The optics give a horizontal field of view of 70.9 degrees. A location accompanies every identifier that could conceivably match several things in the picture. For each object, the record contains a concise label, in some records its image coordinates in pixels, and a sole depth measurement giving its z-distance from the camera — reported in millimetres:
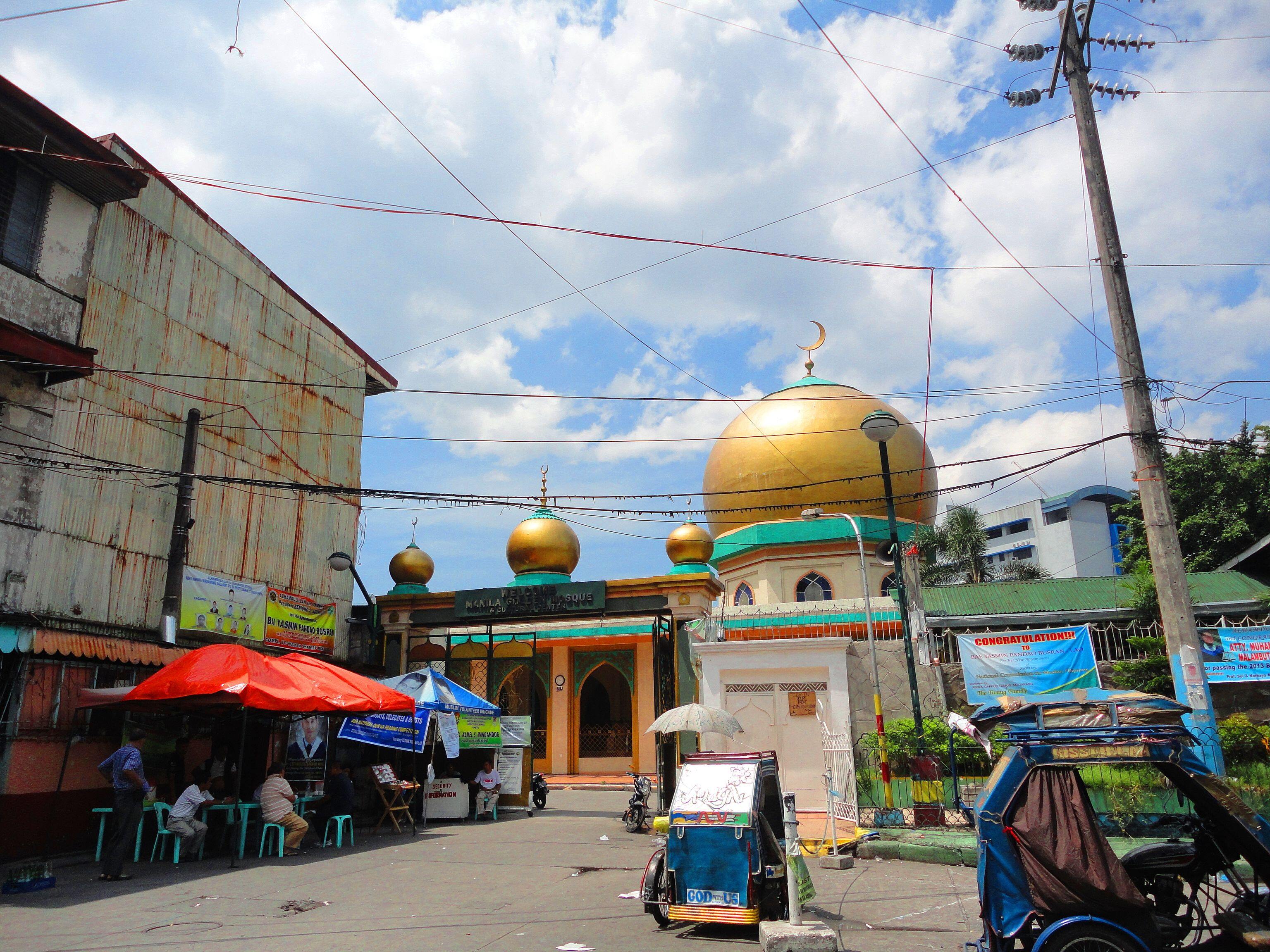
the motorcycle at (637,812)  13828
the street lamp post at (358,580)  18156
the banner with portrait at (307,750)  14117
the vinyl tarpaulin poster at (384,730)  14203
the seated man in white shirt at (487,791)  15633
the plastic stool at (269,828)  10906
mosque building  15062
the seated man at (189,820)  10266
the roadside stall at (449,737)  14492
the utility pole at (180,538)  13828
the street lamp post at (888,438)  11844
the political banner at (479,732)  15492
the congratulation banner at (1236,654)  15766
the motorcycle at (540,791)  17703
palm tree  35750
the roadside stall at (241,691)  10461
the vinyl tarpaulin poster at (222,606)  14461
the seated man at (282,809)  11031
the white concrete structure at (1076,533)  57531
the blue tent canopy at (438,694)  14594
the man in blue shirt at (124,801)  9266
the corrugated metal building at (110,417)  11656
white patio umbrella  12445
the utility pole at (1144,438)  9109
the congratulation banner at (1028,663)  15812
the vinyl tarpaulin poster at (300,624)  16453
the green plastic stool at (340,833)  11926
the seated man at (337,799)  12547
